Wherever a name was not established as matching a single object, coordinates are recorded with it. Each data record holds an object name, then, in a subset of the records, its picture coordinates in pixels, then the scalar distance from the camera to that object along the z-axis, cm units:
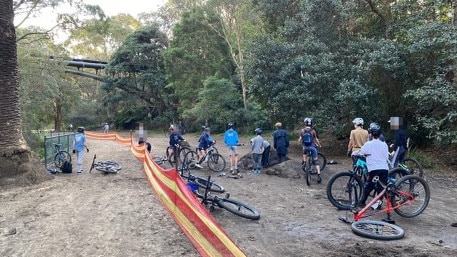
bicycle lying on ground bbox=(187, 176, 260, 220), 724
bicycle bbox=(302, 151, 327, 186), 1072
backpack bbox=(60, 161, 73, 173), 1399
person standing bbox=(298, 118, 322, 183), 1098
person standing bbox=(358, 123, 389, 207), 723
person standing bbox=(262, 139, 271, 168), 1356
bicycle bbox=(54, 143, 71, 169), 1496
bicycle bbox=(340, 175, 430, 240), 682
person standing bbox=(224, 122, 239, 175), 1284
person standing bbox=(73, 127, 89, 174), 1391
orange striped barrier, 458
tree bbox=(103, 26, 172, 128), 4547
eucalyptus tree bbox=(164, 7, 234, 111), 3666
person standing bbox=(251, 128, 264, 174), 1268
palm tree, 1118
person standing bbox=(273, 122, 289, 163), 1298
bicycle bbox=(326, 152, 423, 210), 779
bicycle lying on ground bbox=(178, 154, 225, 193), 781
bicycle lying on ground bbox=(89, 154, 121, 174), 1339
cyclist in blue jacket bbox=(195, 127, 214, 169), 1362
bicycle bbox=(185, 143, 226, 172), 1341
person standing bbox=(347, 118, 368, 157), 942
